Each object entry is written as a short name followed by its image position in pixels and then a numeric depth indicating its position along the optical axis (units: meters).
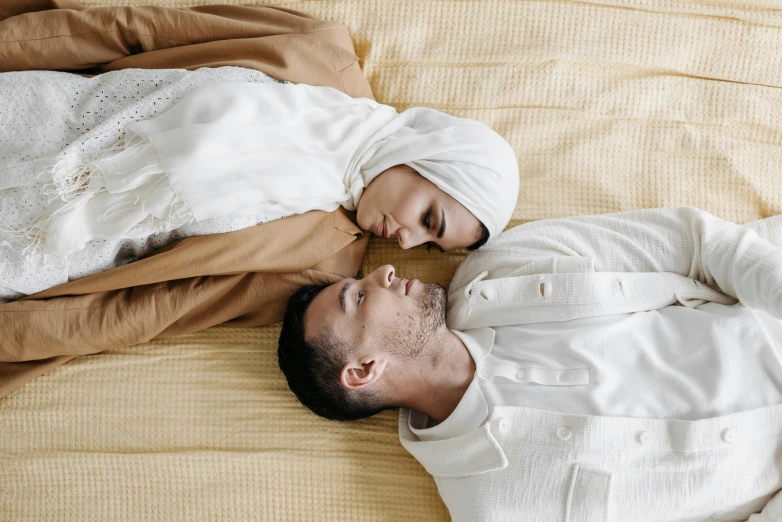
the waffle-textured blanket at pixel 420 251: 1.48
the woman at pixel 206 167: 1.35
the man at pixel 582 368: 1.30
